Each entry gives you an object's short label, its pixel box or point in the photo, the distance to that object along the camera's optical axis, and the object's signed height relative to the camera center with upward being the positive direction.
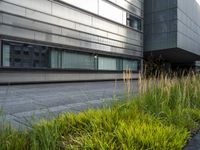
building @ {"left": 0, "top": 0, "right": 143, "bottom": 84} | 9.48 +2.46
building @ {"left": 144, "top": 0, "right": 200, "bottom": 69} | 18.98 +5.39
